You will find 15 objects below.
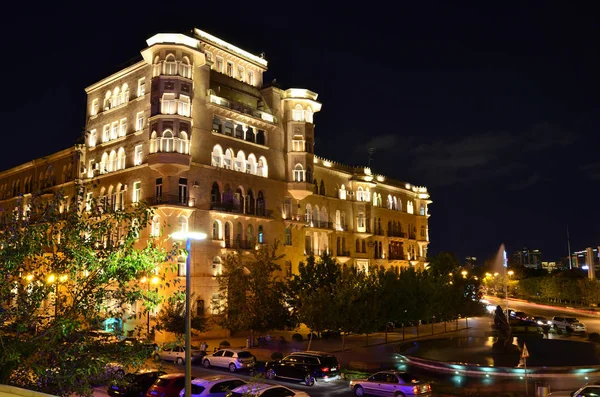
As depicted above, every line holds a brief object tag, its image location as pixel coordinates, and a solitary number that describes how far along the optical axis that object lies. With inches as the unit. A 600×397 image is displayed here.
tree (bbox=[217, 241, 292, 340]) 1665.8
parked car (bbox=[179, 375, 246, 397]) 860.0
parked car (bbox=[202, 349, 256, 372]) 1274.6
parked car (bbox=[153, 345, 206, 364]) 1385.3
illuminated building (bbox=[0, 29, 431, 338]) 1884.8
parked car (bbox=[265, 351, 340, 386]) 1138.7
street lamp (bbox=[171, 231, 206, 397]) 599.7
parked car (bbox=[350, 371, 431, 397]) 974.3
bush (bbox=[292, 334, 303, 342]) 1930.4
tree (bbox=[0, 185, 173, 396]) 431.2
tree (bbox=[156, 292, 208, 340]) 1544.0
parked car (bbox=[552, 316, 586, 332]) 2135.3
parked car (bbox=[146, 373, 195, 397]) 868.1
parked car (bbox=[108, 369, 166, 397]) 929.6
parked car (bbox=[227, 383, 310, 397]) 797.9
